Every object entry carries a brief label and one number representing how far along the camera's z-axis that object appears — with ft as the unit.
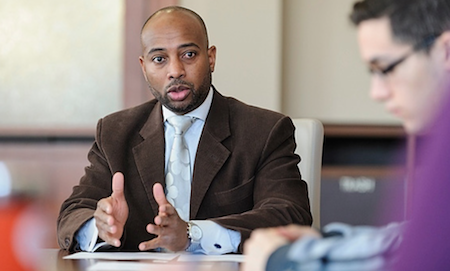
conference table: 9.74
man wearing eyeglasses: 6.02
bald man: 13.44
